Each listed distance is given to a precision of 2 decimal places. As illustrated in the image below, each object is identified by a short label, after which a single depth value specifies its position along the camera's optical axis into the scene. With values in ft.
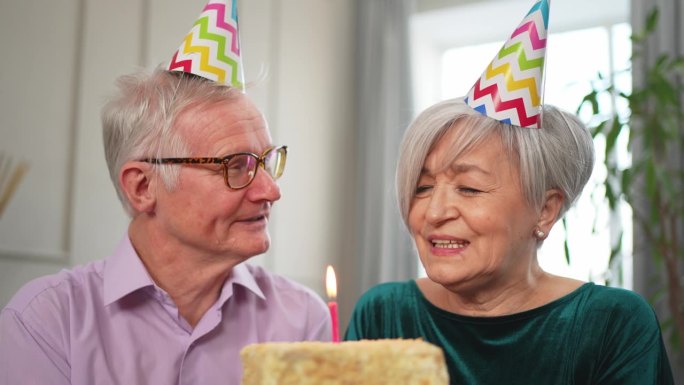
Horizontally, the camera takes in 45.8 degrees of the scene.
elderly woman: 5.66
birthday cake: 2.98
